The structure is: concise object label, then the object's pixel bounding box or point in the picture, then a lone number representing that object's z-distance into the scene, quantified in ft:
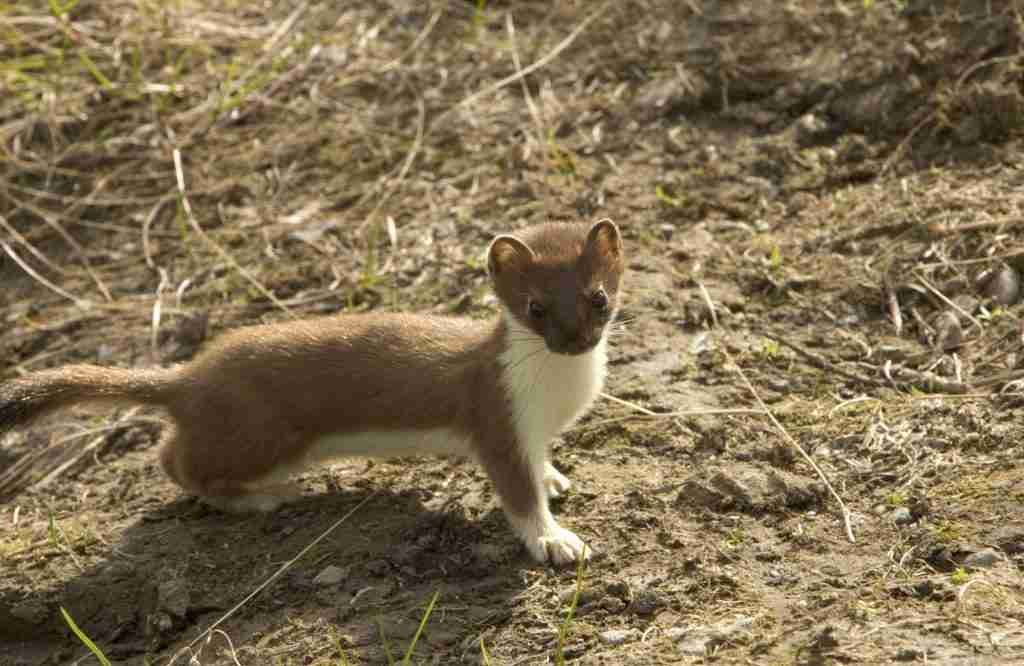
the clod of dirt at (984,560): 25.44
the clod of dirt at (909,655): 22.68
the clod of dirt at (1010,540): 25.72
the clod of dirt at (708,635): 24.85
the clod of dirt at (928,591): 24.45
